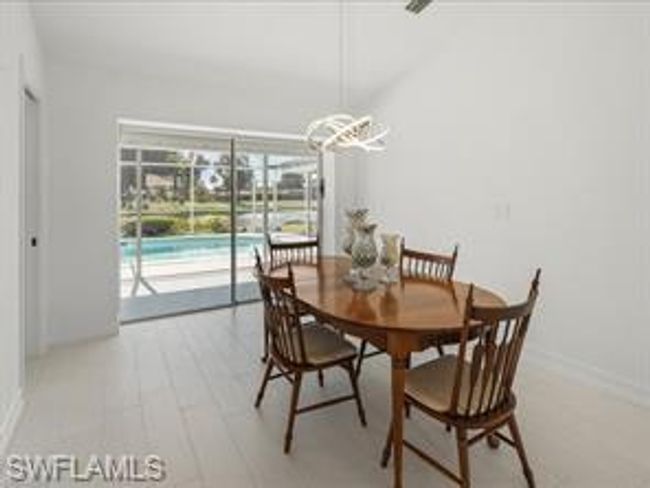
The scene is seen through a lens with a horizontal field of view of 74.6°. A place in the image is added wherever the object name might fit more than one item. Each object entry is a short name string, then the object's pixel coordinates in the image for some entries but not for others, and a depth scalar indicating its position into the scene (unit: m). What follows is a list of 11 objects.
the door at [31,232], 3.21
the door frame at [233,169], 3.92
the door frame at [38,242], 3.09
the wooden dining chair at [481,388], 1.67
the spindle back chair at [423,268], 2.94
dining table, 1.85
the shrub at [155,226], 5.65
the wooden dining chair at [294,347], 2.22
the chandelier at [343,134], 2.87
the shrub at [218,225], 6.32
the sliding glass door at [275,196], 5.28
